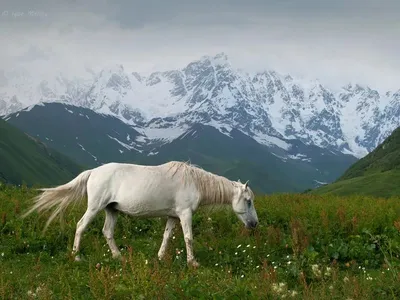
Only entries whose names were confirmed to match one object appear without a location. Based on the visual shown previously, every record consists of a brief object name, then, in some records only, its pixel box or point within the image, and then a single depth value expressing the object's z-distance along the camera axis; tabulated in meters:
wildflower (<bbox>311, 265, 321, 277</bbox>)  10.01
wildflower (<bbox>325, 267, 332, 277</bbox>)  9.84
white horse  13.05
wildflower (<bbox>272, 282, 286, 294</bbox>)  8.38
